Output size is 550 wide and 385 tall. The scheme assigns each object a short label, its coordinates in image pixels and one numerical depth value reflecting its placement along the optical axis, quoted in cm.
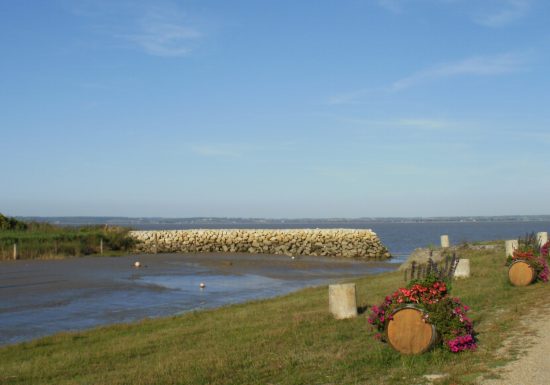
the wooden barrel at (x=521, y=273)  1656
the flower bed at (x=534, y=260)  1684
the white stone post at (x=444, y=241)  3622
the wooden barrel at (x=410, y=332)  933
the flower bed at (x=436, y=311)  938
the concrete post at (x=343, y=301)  1428
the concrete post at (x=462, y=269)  2005
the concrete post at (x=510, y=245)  2165
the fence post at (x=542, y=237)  2547
